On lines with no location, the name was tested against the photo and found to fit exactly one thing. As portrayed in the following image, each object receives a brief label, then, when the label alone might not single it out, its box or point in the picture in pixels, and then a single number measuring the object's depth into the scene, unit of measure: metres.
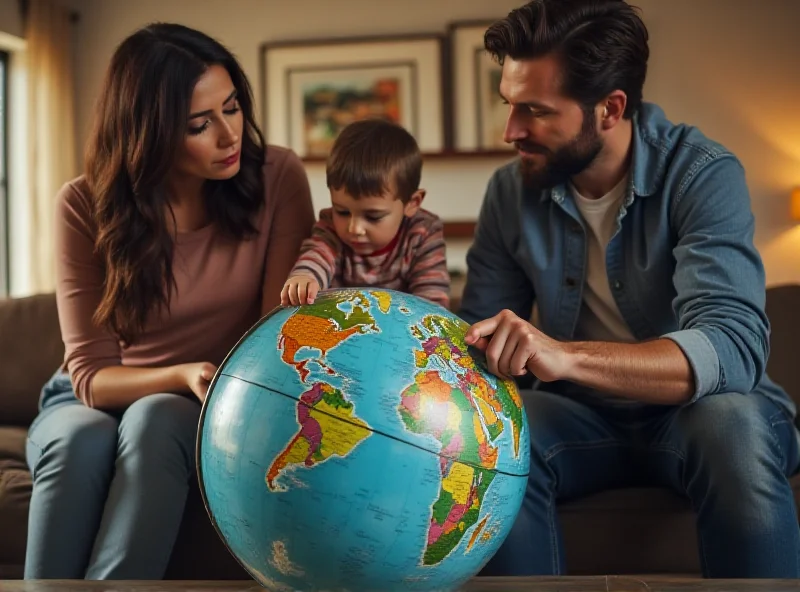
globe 1.14
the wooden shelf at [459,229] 5.90
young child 1.92
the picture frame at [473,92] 5.96
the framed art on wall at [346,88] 6.03
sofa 1.92
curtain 5.83
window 5.84
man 1.58
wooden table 1.21
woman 1.76
